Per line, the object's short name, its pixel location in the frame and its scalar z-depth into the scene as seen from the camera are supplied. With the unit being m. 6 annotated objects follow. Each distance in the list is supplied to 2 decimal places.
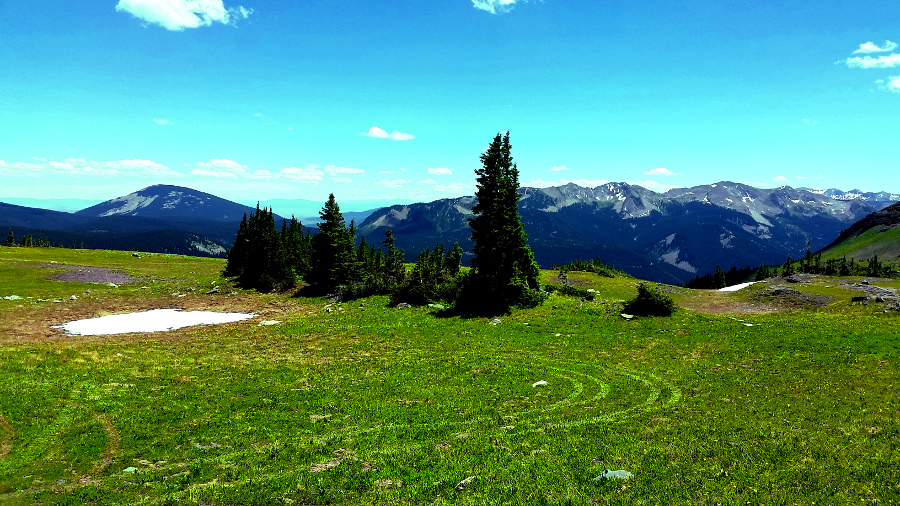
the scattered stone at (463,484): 12.74
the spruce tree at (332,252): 64.38
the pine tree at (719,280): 160.25
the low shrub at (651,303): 40.44
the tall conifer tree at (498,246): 46.44
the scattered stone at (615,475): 12.68
